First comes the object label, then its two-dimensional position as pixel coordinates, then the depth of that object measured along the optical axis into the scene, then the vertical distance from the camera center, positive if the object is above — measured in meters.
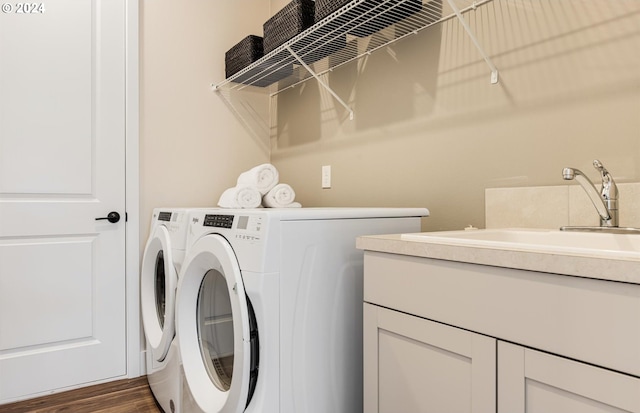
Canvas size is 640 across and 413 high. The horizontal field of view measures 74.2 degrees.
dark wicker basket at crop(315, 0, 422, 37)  1.51 +0.73
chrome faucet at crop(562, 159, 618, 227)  1.09 +0.03
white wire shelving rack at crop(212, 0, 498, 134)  1.52 +0.73
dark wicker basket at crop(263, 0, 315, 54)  1.81 +0.83
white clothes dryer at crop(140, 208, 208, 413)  1.67 -0.42
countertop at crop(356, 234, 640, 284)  0.66 -0.10
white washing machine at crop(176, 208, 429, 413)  1.19 -0.31
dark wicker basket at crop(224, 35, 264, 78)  2.24 +0.85
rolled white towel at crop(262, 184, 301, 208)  1.95 +0.06
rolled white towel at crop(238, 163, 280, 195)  1.95 +0.14
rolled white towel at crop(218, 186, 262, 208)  1.89 +0.05
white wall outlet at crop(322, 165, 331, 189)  2.28 +0.18
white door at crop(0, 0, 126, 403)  2.00 +0.08
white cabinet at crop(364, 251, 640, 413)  0.68 -0.26
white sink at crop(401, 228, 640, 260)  0.77 -0.08
